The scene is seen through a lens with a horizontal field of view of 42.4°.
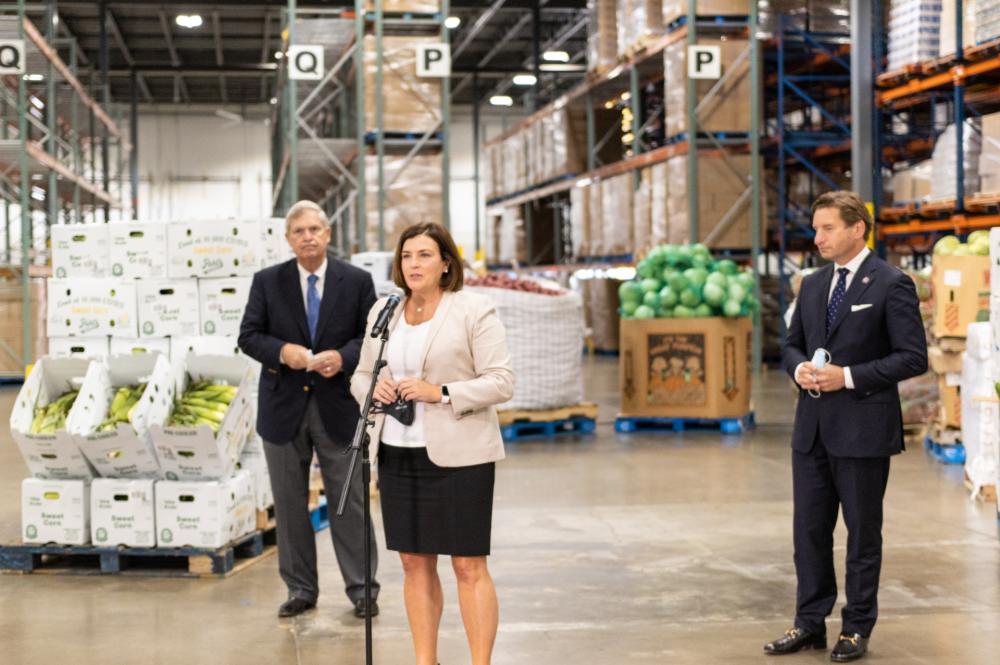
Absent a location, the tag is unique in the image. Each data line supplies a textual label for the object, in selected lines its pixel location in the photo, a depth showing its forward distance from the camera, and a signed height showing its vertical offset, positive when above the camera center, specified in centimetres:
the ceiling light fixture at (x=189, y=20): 2708 +568
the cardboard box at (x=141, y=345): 709 -30
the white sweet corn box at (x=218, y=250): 710 +21
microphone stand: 365 -49
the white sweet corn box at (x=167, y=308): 709 -10
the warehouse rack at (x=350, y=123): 1368 +190
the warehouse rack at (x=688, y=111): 1642 +248
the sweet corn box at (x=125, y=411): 620 -59
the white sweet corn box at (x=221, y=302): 708 -7
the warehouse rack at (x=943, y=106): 1280 +206
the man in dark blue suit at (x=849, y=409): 462 -46
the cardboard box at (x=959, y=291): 914 -7
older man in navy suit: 541 -40
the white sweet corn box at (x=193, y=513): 627 -109
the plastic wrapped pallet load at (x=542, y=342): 1162 -51
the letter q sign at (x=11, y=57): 1522 +276
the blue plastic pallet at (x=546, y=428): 1182 -134
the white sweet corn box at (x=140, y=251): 718 +22
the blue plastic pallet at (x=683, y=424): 1190 -132
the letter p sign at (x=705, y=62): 1565 +269
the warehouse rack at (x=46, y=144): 1736 +263
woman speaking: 392 -44
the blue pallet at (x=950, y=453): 972 -130
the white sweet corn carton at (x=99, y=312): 708 -12
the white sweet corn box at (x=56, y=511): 643 -110
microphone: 386 -9
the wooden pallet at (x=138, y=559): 630 -137
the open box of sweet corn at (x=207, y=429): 623 -68
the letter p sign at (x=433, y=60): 1343 +237
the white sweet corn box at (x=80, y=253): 728 +21
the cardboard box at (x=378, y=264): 937 +17
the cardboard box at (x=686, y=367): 1174 -76
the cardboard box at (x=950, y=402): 980 -93
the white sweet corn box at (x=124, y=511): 634 -109
